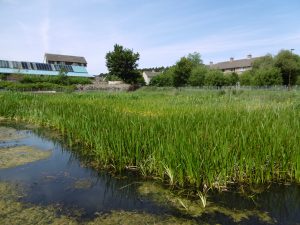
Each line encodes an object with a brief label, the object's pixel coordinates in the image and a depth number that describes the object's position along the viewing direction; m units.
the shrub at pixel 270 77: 27.63
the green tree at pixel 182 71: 33.87
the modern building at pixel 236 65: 50.24
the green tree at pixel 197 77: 32.49
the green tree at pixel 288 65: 30.53
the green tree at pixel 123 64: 32.52
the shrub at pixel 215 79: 31.32
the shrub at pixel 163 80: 39.81
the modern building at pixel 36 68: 32.63
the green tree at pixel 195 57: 50.52
